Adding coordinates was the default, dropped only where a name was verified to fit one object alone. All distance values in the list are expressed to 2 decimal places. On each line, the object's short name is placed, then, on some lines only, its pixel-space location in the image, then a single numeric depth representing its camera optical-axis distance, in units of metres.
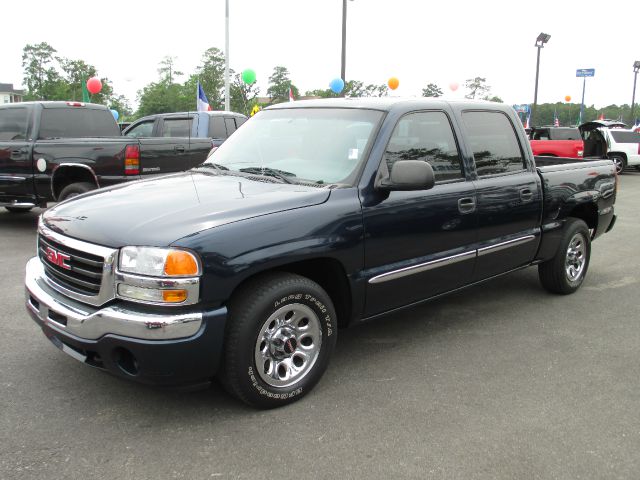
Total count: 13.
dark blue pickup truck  2.88
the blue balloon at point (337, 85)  18.97
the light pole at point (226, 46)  19.95
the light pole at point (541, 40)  29.95
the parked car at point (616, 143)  21.02
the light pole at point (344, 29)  18.66
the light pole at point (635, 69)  52.73
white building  98.69
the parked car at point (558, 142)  18.30
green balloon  21.83
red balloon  24.66
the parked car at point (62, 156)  7.82
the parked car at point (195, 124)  11.88
